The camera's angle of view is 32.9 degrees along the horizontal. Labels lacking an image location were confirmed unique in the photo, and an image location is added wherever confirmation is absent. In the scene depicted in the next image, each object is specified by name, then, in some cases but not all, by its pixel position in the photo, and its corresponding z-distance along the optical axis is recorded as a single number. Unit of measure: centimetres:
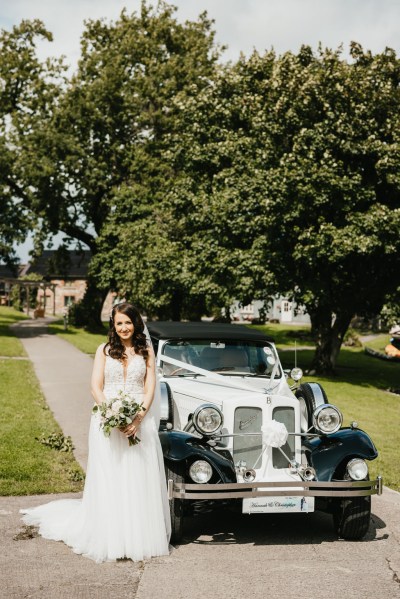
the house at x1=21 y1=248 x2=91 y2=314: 8256
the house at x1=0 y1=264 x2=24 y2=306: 8238
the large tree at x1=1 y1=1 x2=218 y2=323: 3553
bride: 565
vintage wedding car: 600
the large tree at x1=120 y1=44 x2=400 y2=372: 1956
